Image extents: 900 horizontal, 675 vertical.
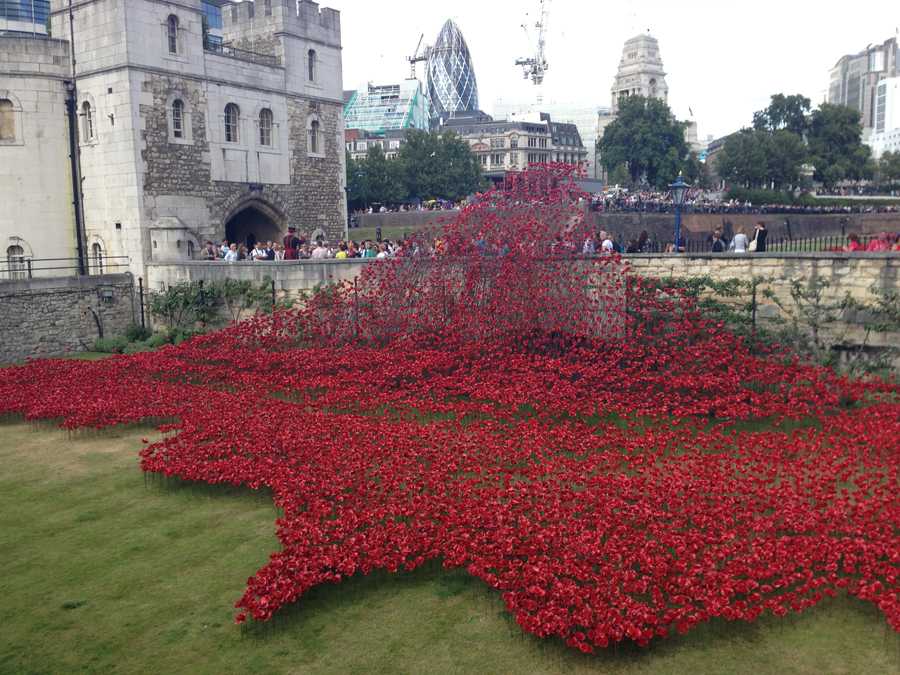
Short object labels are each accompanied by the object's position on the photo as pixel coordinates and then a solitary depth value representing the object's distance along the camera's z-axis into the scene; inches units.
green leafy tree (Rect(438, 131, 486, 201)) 2699.3
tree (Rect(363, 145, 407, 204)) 2554.1
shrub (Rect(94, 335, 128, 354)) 800.3
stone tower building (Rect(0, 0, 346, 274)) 852.6
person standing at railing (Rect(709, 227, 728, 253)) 739.2
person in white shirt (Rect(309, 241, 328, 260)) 790.5
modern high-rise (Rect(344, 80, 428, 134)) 4744.1
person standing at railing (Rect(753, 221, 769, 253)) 652.7
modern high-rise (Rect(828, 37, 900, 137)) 6889.8
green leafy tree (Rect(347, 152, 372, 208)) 2518.5
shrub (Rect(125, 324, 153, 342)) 833.5
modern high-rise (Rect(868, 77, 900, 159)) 6353.3
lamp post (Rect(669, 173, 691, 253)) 750.5
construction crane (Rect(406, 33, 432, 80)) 6259.8
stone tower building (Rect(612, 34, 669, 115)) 5315.0
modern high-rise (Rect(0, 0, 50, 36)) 2274.9
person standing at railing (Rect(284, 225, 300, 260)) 813.2
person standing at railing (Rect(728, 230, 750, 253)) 675.6
